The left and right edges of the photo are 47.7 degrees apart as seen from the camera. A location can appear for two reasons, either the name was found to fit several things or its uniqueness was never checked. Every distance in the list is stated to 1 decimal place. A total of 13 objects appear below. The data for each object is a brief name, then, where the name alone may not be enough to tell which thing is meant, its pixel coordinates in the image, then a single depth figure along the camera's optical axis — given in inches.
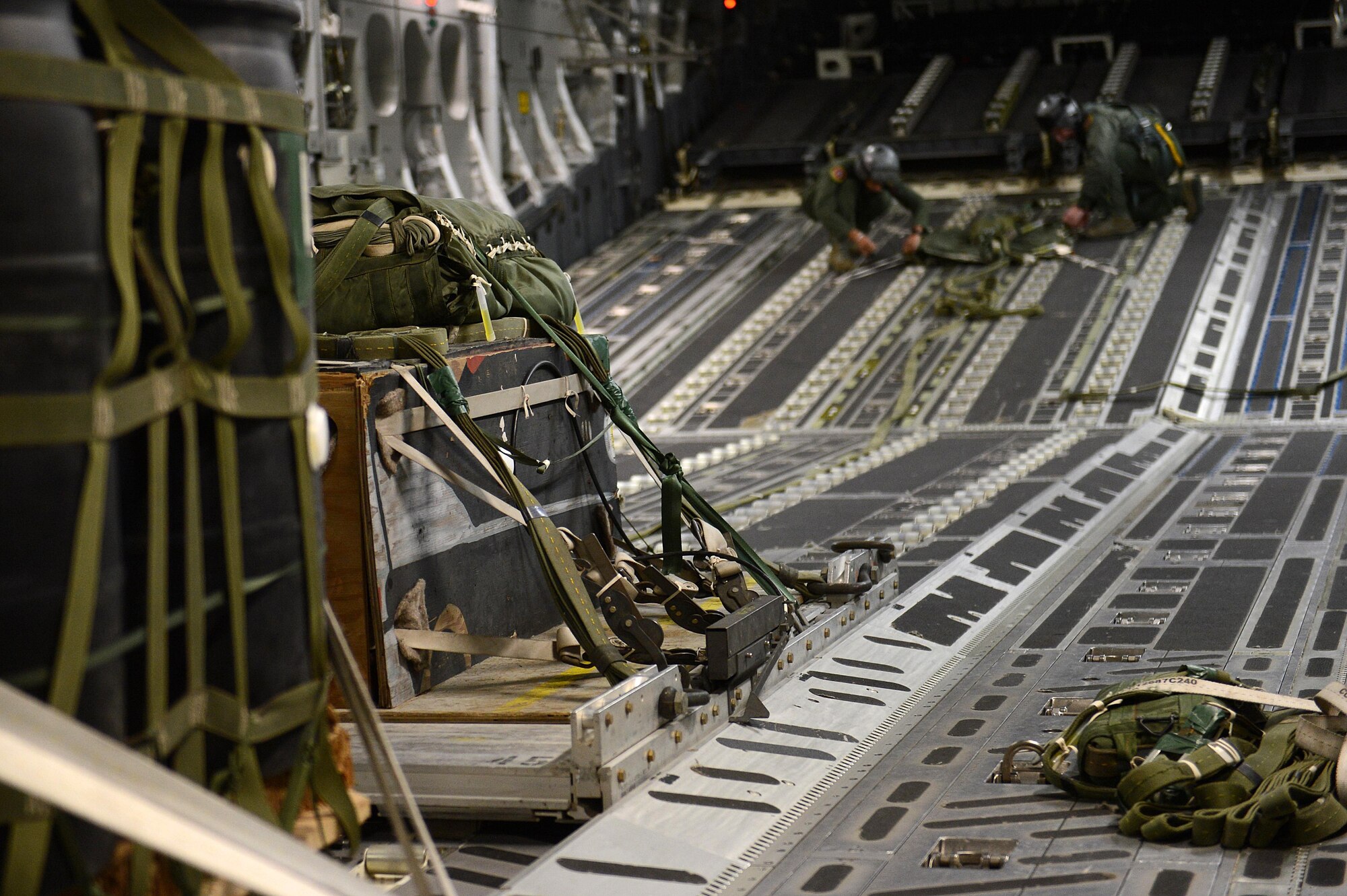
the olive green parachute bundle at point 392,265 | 146.2
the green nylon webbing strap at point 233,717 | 63.4
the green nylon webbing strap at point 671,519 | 155.9
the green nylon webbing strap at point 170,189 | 61.9
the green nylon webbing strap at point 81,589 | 57.6
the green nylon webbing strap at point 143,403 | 56.8
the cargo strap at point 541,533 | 128.6
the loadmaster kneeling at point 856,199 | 430.6
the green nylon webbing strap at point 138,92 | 56.1
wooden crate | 127.3
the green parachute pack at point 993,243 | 424.5
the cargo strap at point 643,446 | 155.0
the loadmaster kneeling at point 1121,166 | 427.2
